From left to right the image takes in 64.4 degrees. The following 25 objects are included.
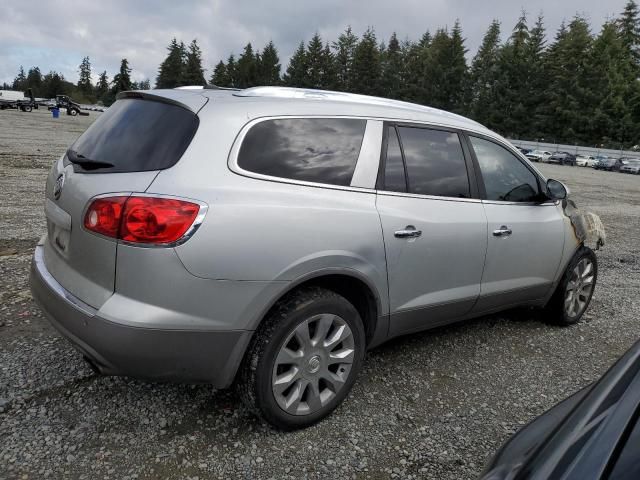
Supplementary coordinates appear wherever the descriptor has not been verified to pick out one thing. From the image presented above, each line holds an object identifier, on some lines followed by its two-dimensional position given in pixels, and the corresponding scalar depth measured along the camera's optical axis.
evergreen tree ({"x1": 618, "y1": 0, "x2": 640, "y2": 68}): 71.31
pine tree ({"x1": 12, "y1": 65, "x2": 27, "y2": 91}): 119.21
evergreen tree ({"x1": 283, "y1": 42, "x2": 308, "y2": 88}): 92.94
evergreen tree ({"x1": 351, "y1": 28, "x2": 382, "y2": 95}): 88.69
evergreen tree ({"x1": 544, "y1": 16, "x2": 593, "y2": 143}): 63.59
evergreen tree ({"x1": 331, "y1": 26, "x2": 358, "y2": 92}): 94.81
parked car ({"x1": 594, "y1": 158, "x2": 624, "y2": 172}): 40.47
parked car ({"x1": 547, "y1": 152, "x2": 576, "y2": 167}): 45.62
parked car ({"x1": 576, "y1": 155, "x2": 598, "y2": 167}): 44.49
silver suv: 2.18
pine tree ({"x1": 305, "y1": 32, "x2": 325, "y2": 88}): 93.50
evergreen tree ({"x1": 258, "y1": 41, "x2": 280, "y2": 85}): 99.06
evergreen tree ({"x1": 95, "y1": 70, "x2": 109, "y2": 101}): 115.88
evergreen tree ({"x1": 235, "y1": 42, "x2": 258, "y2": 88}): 99.38
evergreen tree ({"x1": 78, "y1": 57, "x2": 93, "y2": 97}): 125.19
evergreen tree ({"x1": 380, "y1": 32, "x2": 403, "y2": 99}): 86.31
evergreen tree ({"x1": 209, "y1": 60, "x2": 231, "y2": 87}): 103.31
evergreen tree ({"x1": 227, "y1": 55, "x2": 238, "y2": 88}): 103.31
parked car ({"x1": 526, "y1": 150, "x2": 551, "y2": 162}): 46.59
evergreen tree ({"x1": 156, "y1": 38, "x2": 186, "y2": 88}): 98.38
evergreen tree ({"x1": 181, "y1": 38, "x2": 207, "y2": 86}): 96.62
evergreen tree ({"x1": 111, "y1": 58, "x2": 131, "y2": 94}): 104.29
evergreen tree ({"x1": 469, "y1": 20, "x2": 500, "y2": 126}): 71.81
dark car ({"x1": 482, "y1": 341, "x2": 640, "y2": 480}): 0.99
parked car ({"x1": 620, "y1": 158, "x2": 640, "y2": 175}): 38.72
